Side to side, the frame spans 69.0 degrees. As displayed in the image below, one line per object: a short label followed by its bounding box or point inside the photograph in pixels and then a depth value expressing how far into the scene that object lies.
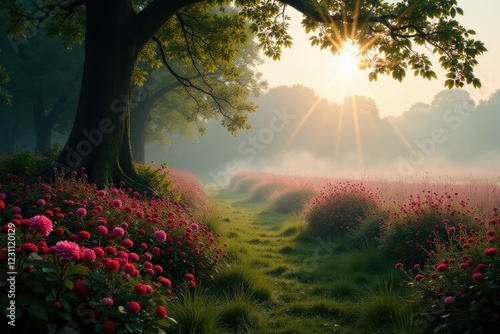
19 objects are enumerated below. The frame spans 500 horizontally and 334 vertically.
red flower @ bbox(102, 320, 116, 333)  2.38
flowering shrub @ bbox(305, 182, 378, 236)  10.23
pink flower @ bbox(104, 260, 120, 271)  2.57
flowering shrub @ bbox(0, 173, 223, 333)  2.31
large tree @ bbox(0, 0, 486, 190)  7.60
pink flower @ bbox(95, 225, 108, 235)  3.14
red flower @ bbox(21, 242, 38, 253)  2.29
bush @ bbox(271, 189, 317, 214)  15.90
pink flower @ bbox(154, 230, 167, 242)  3.61
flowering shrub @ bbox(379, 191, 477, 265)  6.87
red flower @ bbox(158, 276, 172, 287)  2.89
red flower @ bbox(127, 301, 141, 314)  2.48
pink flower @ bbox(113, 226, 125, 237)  3.20
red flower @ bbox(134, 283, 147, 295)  2.58
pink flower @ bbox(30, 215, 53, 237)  2.45
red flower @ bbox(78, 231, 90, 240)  2.74
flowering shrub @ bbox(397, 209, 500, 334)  3.30
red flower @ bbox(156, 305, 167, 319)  2.60
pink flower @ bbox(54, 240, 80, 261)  2.27
